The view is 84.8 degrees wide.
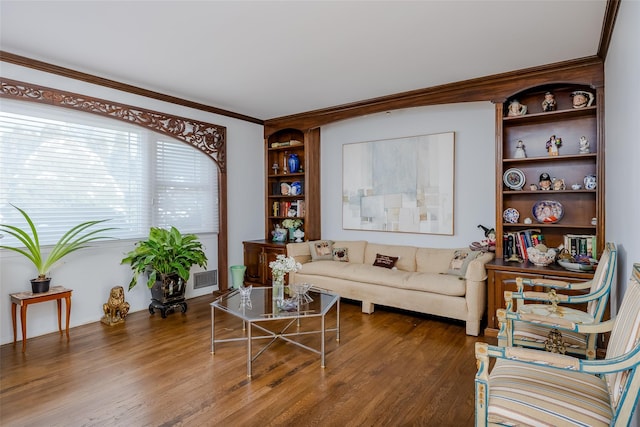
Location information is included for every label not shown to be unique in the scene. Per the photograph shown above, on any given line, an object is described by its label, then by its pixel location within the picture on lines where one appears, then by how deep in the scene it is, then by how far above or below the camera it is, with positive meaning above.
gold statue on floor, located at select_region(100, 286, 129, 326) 3.71 -1.03
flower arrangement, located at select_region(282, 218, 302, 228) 5.48 -0.20
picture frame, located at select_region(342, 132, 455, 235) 4.39 +0.34
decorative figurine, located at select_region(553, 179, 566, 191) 3.51 +0.23
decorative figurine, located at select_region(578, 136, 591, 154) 3.38 +0.60
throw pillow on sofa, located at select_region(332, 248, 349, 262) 4.91 -0.63
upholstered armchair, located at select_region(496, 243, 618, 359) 2.13 -0.69
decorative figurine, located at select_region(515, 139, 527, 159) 3.69 +0.60
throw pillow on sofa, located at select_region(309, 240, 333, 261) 4.95 -0.57
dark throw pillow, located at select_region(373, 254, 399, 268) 4.50 -0.67
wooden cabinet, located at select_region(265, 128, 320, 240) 5.36 +0.48
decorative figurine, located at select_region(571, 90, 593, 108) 3.34 +1.04
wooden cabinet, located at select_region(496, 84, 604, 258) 3.45 +0.48
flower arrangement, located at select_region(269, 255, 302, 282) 3.13 -0.51
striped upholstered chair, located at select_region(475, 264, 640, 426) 1.27 -0.76
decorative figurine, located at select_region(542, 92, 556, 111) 3.52 +1.06
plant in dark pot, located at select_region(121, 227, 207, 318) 3.82 -0.58
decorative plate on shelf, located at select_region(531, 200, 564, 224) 3.58 -0.03
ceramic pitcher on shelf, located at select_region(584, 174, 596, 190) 3.32 +0.25
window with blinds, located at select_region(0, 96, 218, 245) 3.24 +0.41
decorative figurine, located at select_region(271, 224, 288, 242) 5.54 -0.39
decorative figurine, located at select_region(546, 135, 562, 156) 3.56 +0.64
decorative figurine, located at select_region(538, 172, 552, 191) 3.56 +0.27
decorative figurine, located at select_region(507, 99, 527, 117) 3.65 +1.04
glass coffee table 2.74 -0.82
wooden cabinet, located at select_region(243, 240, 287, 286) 5.08 -0.71
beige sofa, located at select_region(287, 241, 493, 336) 3.48 -0.78
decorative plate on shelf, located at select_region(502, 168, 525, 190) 3.72 +0.32
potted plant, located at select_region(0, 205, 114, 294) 3.15 -0.33
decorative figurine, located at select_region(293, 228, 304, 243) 5.44 -0.37
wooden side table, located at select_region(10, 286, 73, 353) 3.07 -0.79
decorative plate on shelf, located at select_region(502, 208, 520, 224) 3.77 -0.07
